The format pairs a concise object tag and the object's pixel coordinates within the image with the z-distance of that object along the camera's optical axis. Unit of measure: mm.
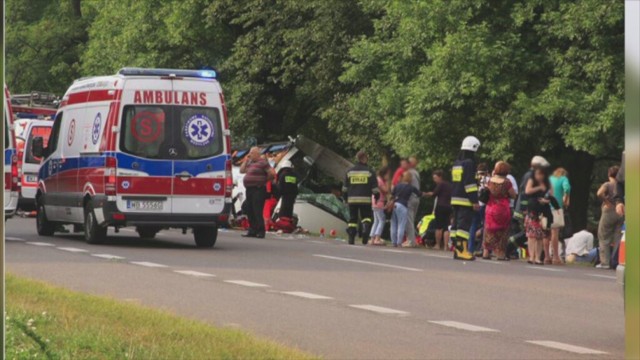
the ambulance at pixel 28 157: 38250
